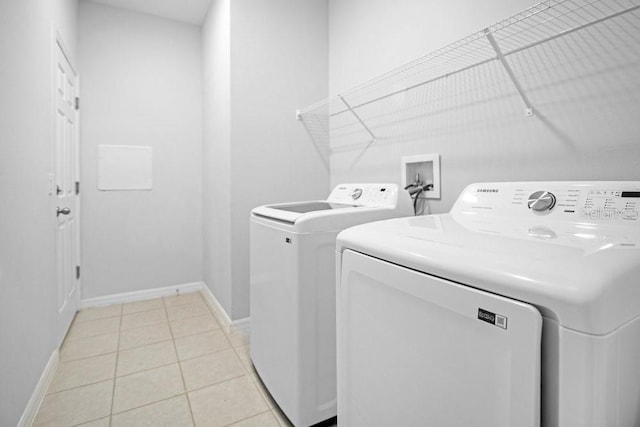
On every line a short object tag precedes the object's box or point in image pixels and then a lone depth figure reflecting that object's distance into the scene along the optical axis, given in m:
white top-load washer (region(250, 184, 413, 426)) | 1.32
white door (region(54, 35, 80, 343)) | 2.10
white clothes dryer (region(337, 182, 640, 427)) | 0.48
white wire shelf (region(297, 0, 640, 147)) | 1.04
